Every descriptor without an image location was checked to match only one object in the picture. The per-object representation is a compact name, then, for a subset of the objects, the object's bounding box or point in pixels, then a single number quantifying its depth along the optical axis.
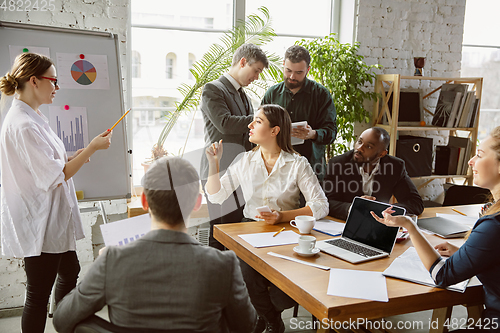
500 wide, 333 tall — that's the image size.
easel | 2.48
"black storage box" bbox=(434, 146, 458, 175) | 3.86
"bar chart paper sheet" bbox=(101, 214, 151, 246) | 1.32
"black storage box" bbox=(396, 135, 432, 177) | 3.63
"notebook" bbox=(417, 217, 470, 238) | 1.95
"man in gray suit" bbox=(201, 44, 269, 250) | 2.61
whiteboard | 2.30
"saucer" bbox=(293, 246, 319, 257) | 1.60
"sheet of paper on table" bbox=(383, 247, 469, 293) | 1.39
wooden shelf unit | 3.55
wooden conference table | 1.23
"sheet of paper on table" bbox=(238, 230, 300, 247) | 1.76
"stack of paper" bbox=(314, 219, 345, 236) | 1.93
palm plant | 3.22
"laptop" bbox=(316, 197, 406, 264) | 1.64
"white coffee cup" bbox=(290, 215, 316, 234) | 1.87
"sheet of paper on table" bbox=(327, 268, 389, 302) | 1.28
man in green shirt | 2.83
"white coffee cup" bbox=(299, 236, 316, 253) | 1.60
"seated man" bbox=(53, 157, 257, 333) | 1.02
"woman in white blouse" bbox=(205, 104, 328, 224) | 2.26
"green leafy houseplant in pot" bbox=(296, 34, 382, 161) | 3.49
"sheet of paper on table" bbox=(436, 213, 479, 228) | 2.15
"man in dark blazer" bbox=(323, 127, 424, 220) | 2.54
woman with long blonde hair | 1.32
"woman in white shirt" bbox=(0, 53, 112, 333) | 1.79
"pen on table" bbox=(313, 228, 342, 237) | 1.89
